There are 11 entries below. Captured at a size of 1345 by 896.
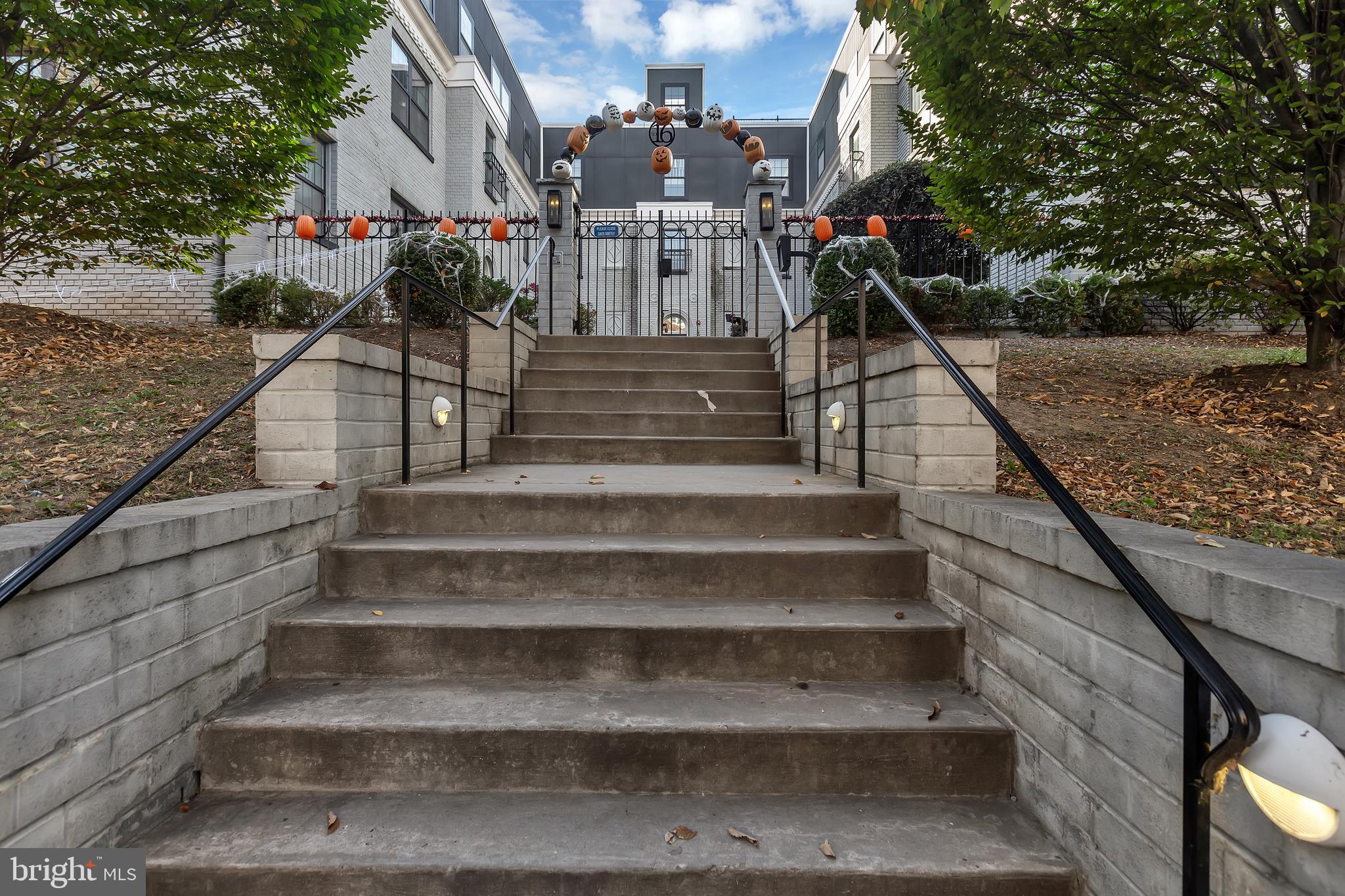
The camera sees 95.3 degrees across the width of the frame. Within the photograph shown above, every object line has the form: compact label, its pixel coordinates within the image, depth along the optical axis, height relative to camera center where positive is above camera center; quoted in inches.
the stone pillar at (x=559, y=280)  333.1 +86.6
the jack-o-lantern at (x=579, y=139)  350.0 +171.8
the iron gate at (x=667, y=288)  571.8 +158.9
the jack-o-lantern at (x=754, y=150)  358.6 +170.7
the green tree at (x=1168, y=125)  156.9 +88.9
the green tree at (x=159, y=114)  179.0 +104.4
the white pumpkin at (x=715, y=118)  366.0 +193.4
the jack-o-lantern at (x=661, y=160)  369.8 +170.1
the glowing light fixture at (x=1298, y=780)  36.3 -20.5
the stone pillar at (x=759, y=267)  316.5 +94.2
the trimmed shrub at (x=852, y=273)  304.8 +84.3
